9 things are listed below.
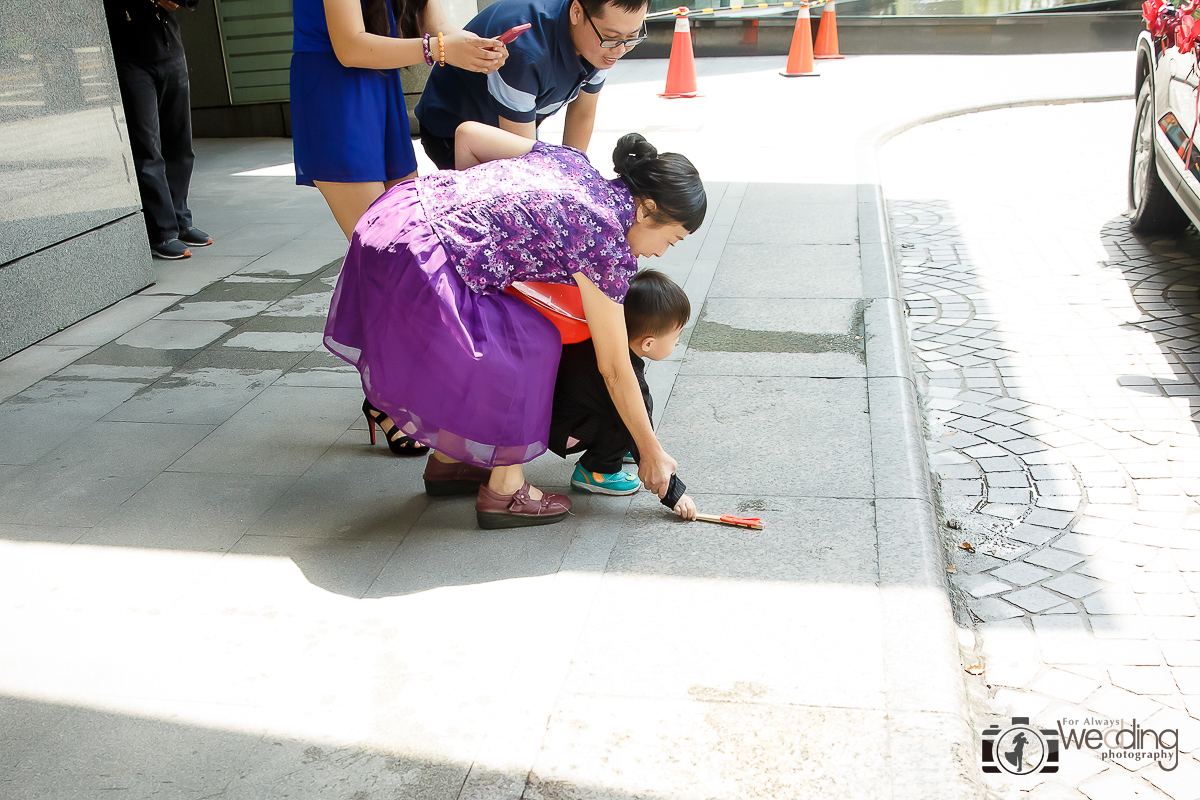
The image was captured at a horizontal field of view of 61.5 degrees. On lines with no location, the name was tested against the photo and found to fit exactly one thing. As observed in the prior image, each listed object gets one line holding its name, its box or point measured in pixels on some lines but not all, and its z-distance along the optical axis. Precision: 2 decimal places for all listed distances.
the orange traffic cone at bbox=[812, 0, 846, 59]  12.77
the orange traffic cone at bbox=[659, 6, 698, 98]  10.50
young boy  2.77
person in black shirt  5.43
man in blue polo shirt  2.78
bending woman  2.46
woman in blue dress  2.87
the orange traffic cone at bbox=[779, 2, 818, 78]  11.52
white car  4.52
